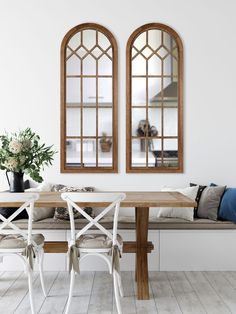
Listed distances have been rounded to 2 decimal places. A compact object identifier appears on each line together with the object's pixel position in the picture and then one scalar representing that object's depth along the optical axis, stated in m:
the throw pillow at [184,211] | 5.05
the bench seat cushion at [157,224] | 4.92
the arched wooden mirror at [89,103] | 5.63
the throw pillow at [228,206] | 5.01
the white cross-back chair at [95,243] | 3.55
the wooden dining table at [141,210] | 3.77
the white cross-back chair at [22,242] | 3.58
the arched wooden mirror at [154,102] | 5.63
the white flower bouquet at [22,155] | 4.24
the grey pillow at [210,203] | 5.14
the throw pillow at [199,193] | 5.25
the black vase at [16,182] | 4.37
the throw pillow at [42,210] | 5.07
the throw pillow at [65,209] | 5.05
